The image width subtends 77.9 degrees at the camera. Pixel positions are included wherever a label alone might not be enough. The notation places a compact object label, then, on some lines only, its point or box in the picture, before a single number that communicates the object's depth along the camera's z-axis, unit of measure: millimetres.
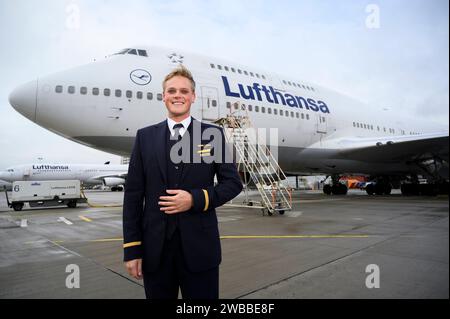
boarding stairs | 9123
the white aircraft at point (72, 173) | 38281
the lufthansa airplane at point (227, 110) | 8312
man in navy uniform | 1816
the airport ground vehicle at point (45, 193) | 14075
